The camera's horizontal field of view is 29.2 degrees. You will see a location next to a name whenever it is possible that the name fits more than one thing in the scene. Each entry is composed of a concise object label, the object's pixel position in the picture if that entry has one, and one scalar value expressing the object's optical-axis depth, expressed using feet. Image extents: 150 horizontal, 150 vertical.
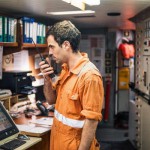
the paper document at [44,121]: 9.07
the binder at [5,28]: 9.52
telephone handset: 10.30
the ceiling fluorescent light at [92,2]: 7.47
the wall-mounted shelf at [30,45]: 10.55
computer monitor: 7.54
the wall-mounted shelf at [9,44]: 9.52
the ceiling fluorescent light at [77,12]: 11.09
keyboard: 6.98
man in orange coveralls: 6.36
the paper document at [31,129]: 8.14
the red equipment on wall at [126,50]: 19.17
